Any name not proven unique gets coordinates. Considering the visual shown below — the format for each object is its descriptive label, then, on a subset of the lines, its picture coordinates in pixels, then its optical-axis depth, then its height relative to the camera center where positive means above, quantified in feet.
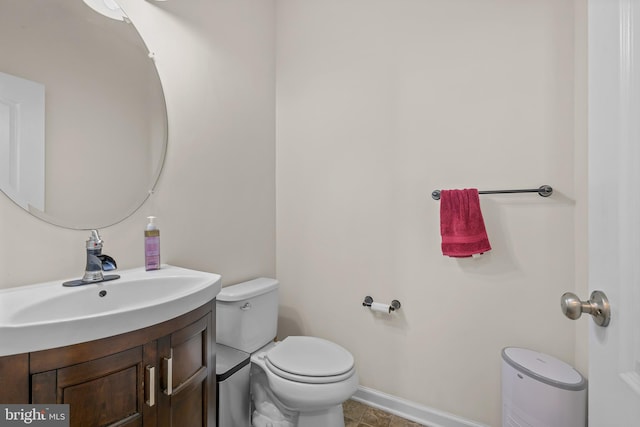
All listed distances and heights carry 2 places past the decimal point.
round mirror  3.18 +1.24
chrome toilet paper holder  5.40 -1.73
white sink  2.08 -0.88
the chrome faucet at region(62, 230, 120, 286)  3.32 -0.59
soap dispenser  4.01 -0.49
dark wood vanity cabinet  2.09 -1.37
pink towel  4.52 -0.20
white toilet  4.13 -2.33
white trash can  3.57 -2.30
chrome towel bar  4.24 +0.32
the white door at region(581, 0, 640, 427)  1.49 +0.04
